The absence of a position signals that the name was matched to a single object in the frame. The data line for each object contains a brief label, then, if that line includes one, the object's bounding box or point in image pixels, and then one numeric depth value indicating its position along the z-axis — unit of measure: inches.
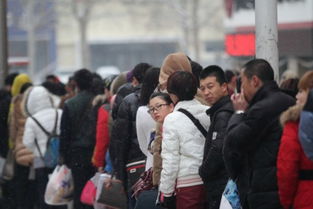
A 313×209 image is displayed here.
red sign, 2433.3
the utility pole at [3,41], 1034.6
